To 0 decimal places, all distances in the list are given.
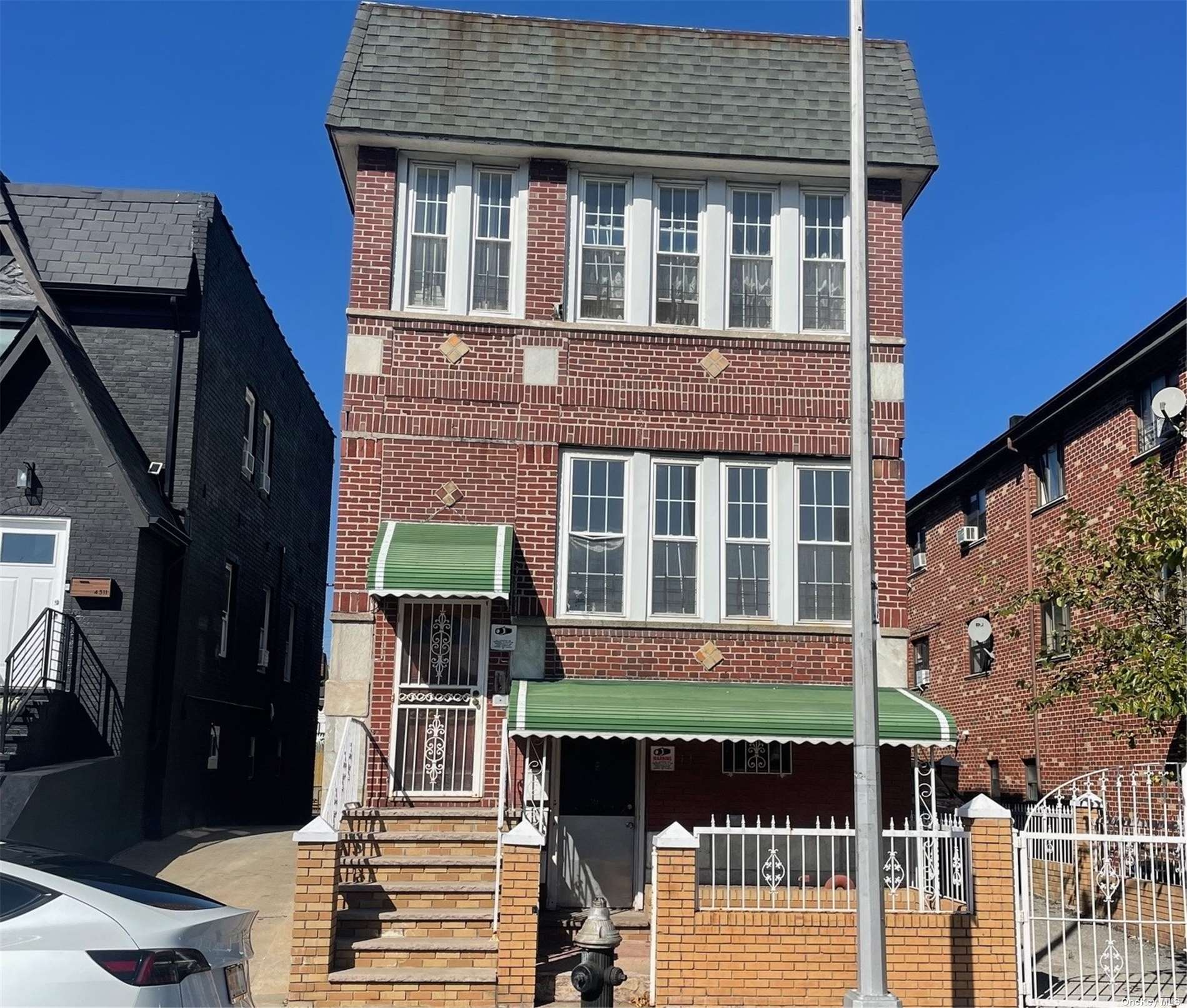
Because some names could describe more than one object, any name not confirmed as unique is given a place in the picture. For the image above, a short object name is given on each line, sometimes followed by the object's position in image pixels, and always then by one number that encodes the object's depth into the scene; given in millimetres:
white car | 5094
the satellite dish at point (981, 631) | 20672
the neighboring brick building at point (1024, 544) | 17000
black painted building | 14148
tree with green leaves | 11086
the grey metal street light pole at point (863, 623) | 8188
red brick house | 12898
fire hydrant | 8383
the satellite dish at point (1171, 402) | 15094
